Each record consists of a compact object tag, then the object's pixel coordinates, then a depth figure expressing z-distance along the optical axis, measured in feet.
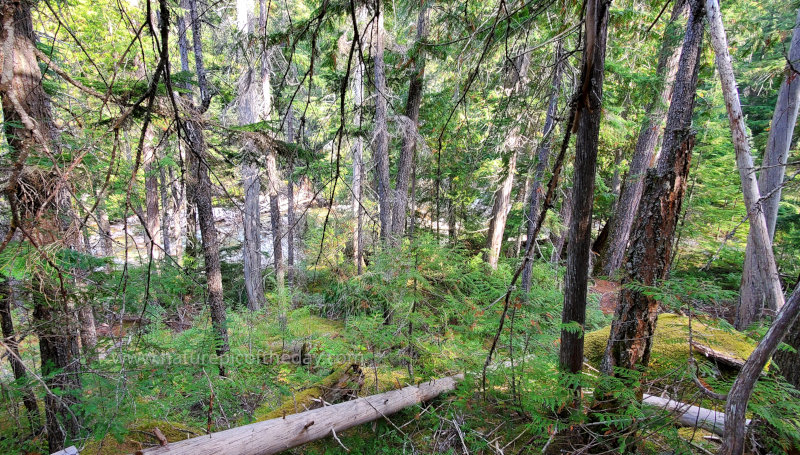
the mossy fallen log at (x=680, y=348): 14.08
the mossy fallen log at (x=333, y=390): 13.29
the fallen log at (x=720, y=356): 13.79
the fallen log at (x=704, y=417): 9.72
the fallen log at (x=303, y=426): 9.31
